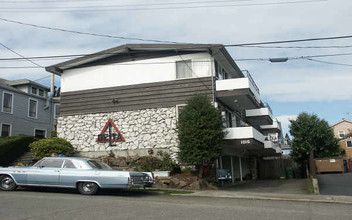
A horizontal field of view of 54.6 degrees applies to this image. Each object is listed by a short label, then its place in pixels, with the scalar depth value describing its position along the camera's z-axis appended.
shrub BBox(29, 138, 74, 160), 19.47
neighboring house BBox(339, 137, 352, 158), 51.84
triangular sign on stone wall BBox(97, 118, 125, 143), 20.59
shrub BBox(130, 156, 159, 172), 17.69
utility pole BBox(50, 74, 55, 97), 31.59
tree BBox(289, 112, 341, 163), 32.34
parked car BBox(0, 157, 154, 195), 11.85
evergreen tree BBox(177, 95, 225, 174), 16.14
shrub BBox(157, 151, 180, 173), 17.45
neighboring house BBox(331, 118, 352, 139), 59.03
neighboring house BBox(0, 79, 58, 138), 27.36
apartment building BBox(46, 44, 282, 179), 19.23
